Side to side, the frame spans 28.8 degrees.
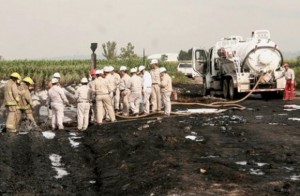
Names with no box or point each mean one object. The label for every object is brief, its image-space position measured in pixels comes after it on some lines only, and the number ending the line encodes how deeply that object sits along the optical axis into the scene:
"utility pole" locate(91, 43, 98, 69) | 26.94
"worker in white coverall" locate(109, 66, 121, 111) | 21.85
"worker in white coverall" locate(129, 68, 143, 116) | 20.80
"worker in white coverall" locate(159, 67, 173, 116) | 19.94
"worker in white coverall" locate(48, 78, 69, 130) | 17.59
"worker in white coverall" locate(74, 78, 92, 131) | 17.75
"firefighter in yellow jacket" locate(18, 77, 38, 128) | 17.41
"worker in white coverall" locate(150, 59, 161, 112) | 21.21
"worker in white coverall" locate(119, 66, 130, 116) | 21.05
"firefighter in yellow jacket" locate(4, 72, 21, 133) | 17.17
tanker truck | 25.91
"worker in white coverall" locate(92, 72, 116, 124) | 18.19
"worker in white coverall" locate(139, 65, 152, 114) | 20.95
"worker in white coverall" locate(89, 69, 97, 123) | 18.60
